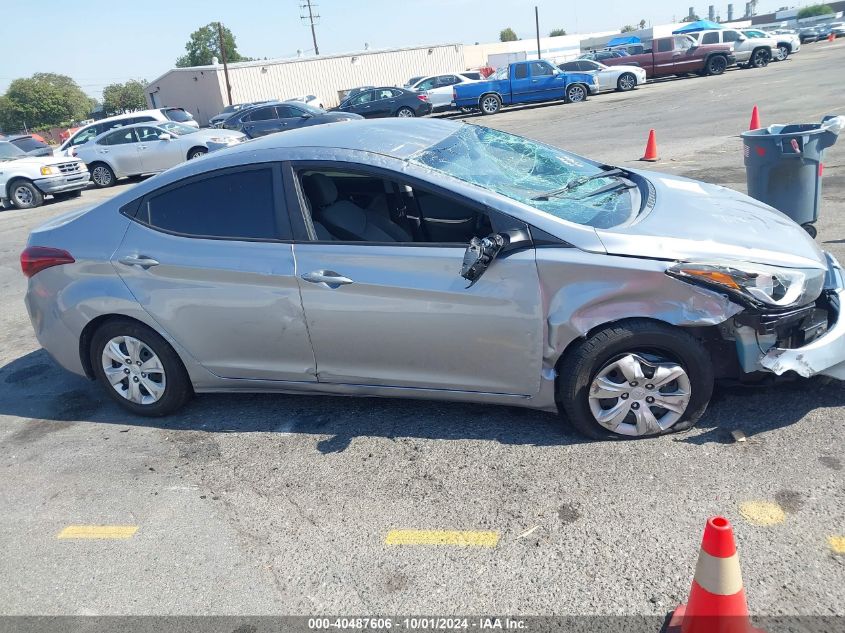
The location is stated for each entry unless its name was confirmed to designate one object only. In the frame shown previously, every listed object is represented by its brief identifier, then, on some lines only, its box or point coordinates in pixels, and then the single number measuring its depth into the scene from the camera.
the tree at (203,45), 115.06
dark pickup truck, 31.83
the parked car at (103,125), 20.70
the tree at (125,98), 86.13
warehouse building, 54.41
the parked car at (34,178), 16.66
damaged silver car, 3.58
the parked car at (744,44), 32.06
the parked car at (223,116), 27.42
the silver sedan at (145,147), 18.45
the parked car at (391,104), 26.91
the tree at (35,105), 85.25
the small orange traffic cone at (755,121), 13.04
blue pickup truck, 28.75
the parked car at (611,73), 30.48
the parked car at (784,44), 34.78
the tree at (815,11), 92.78
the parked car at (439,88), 30.44
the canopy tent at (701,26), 43.15
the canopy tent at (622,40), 54.87
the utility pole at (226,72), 50.72
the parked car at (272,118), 23.10
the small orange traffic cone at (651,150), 12.56
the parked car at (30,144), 21.70
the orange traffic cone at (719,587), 2.31
